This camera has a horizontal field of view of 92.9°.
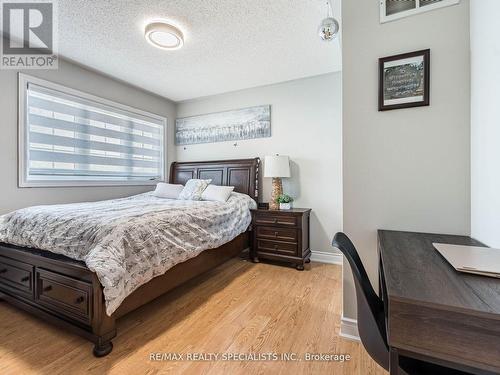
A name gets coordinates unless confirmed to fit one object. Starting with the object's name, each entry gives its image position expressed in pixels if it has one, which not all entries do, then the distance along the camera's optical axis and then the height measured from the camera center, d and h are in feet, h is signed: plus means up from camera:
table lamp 10.66 +0.82
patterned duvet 5.07 -1.27
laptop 2.68 -0.93
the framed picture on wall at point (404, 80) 4.94 +2.28
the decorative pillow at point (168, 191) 11.58 -0.25
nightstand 9.80 -2.12
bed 5.02 -2.61
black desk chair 2.68 -1.86
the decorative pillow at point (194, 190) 11.17 -0.19
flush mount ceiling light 7.27 +4.81
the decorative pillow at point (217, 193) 10.62 -0.32
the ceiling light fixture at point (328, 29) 6.05 +4.06
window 8.75 +2.06
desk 2.01 -1.18
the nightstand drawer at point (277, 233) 9.89 -2.02
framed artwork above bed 12.11 +3.32
